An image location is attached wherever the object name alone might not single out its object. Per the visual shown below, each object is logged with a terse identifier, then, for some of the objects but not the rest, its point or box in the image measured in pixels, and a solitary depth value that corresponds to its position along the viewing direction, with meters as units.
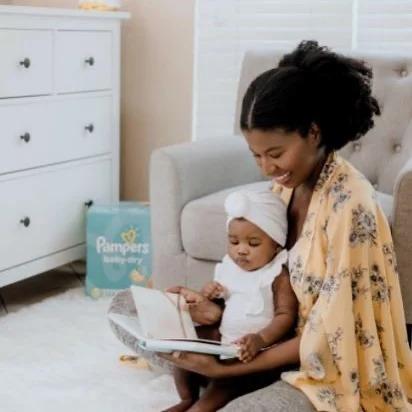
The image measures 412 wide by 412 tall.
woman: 1.65
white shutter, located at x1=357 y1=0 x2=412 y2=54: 3.10
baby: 1.79
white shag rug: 2.15
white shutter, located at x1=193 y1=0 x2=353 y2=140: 3.25
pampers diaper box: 3.11
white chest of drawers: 2.83
